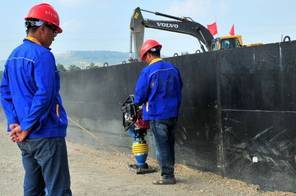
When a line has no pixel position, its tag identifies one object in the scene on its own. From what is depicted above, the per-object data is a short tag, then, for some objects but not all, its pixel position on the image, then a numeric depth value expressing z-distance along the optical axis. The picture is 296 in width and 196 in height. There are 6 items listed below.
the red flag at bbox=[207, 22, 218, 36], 19.43
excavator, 16.59
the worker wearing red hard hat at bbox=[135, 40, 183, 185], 7.26
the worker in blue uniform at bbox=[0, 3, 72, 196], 4.17
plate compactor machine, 8.09
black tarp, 6.22
